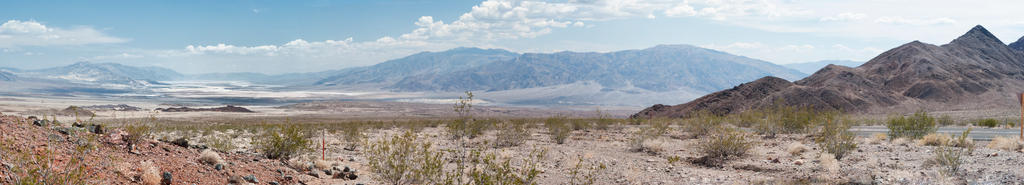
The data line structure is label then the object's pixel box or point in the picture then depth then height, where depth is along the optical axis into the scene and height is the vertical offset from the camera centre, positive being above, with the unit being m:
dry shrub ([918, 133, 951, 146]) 12.90 -1.08
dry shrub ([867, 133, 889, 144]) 14.47 -1.23
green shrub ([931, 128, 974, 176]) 8.41 -1.10
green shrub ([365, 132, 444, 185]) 7.57 -1.18
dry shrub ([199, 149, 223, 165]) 8.03 -1.07
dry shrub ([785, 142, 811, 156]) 12.37 -1.29
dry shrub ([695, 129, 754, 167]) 11.46 -1.21
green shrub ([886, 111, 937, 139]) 15.36 -0.91
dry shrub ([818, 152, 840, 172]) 9.41 -1.25
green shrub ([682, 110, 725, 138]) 18.69 -1.15
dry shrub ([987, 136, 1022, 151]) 11.48 -1.05
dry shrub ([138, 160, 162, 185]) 6.45 -1.07
